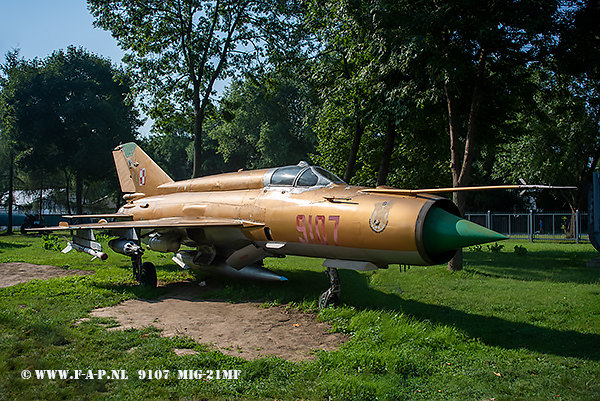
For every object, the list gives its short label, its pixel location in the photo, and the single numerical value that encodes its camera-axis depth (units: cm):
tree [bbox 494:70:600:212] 2706
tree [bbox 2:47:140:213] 3806
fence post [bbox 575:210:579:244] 2396
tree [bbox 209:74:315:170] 4394
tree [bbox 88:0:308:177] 2012
